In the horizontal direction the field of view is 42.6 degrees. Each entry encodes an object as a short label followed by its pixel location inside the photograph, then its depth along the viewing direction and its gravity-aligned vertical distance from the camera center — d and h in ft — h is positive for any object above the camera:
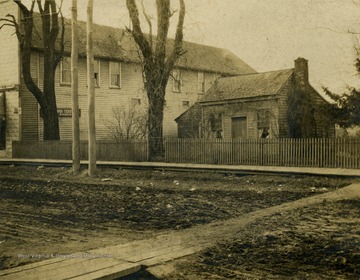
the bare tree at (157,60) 73.67 +13.41
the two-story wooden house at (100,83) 92.84 +14.04
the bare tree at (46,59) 84.58 +15.82
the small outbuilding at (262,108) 88.53 +6.98
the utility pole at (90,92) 58.08 +6.50
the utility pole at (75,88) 59.36 +7.22
